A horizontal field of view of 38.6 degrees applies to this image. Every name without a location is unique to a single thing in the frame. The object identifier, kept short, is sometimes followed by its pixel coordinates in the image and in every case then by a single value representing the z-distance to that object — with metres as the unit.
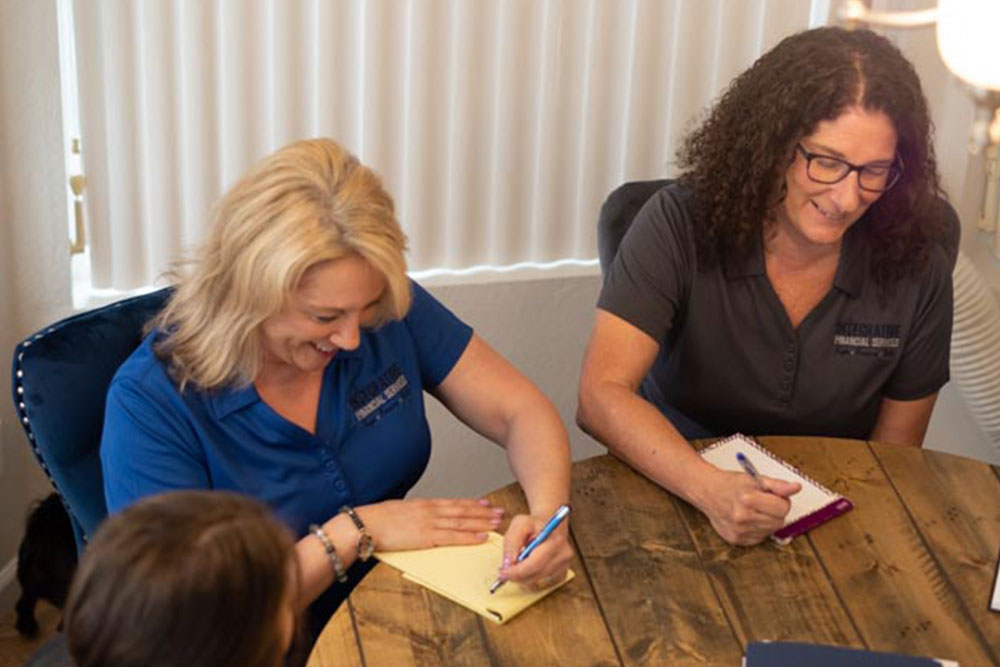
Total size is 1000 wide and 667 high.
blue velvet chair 2.08
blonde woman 1.97
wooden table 1.83
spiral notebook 2.13
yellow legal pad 1.88
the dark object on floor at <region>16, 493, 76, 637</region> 2.86
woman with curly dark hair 2.38
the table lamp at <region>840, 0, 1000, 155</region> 1.35
